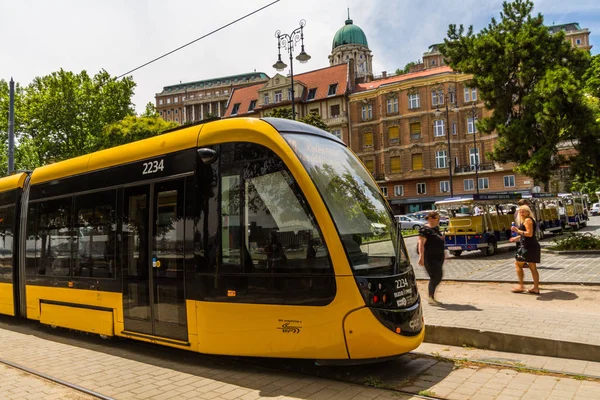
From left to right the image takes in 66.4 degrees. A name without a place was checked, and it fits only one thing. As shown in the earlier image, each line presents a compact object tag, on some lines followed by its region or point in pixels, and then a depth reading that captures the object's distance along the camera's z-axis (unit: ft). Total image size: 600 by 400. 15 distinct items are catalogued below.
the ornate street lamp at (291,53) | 65.98
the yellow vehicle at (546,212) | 73.00
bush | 50.52
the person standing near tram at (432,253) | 27.07
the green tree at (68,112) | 116.57
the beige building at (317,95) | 184.55
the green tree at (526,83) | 54.80
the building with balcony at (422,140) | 160.66
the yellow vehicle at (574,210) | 90.12
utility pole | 62.18
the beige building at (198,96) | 378.12
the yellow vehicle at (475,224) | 56.34
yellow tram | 16.03
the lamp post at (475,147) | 152.92
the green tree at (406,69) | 322.38
